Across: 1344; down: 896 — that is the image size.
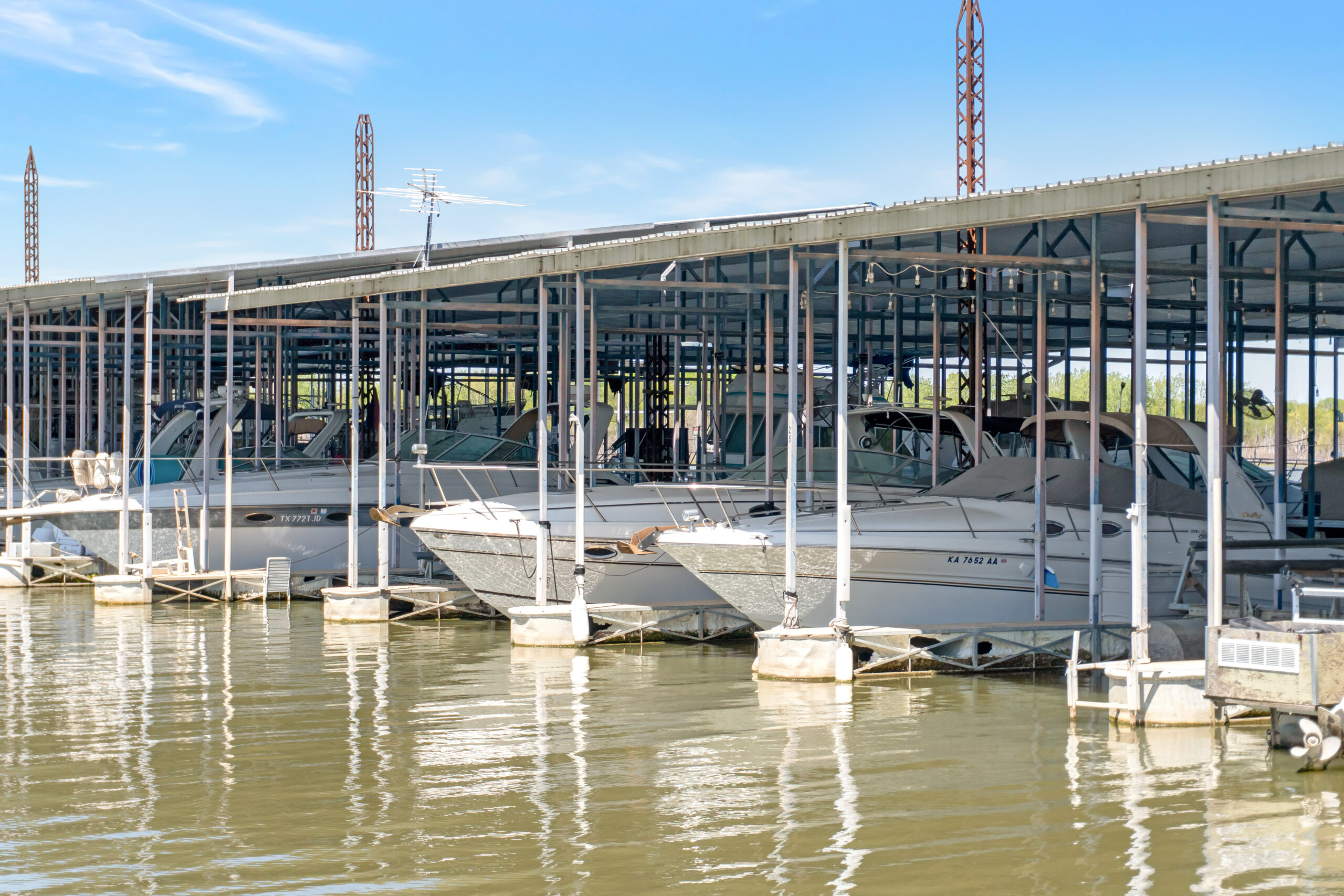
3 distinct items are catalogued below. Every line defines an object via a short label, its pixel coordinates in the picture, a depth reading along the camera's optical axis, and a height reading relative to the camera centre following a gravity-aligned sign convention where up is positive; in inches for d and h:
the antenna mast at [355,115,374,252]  2511.1 +526.5
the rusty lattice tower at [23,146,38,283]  2736.2 +455.8
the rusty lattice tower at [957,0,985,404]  1365.7 +339.5
